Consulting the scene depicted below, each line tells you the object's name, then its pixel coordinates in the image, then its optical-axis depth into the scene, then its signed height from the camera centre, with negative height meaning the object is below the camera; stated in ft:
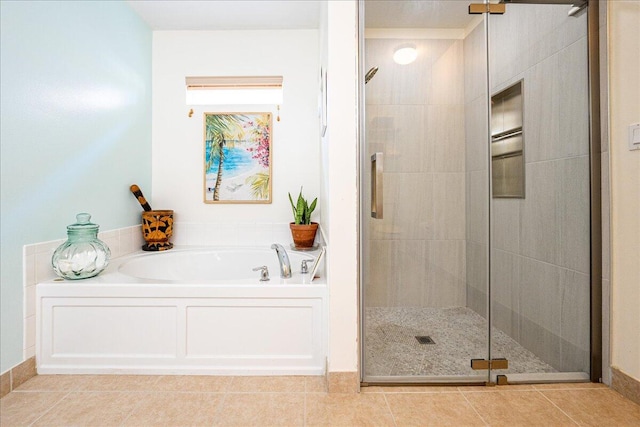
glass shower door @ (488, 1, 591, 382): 5.83 +0.20
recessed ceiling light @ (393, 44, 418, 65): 5.66 +2.43
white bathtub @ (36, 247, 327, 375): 6.25 -1.98
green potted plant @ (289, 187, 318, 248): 9.58 -0.40
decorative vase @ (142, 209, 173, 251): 9.74 -0.44
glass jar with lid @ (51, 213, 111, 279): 6.48 -0.73
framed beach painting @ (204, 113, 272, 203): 10.64 +1.60
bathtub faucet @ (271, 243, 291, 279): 6.72 -0.99
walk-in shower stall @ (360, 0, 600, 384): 5.71 +0.26
